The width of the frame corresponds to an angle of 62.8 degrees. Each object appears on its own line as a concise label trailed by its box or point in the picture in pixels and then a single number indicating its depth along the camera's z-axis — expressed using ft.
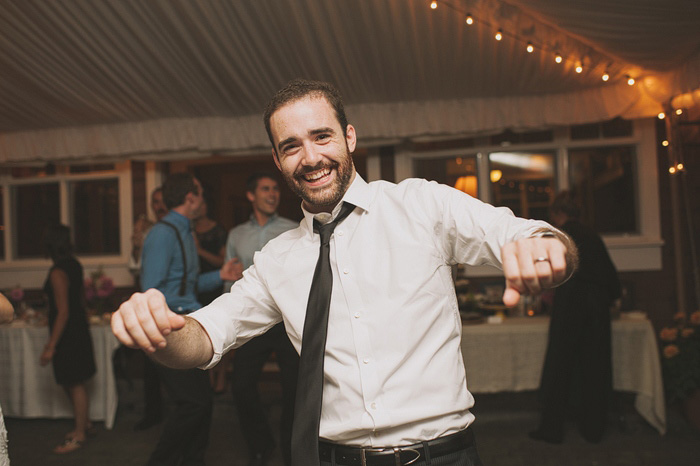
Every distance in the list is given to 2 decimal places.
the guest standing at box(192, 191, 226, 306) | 14.08
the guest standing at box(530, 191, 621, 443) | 11.67
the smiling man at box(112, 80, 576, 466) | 4.05
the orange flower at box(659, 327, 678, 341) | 12.50
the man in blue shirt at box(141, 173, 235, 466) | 9.40
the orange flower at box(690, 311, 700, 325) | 12.17
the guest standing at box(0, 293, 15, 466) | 4.83
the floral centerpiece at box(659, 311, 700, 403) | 12.24
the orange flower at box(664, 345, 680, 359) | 12.24
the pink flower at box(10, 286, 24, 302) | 16.02
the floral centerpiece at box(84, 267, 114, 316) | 15.12
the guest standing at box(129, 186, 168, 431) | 14.26
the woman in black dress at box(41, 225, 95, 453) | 12.52
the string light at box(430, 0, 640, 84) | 9.84
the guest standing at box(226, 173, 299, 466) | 10.21
